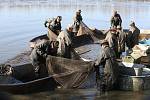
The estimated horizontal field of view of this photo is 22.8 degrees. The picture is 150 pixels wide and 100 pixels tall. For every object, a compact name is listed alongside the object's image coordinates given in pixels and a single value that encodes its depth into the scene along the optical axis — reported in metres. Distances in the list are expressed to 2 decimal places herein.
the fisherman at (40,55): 13.70
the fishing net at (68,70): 13.33
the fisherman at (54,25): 18.19
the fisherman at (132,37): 17.62
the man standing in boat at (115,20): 20.22
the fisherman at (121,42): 15.83
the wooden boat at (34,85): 12.34
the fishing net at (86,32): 22.78
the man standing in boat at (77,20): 22.33
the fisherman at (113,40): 15.27
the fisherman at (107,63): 13.05
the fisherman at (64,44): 14.55
